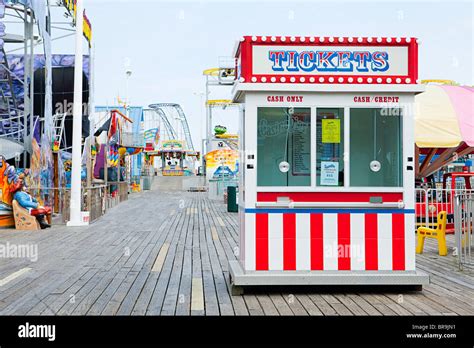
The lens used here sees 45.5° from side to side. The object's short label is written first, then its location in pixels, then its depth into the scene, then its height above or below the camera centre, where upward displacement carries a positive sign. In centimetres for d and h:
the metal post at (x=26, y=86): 1650 +288
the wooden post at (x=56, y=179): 1752 +10
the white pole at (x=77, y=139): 1568 +122
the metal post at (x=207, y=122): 4722 +552
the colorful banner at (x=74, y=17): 1994 +603
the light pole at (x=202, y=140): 6052 +455
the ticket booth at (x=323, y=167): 662 +19
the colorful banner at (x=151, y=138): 7288 +587
